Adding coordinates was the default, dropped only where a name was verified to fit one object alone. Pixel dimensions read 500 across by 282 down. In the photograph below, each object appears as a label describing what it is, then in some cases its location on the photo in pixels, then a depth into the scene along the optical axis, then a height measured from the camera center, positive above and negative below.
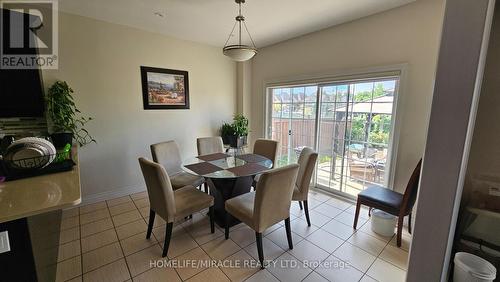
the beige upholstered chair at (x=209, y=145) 3.27 -0.48
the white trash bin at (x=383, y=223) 2.29 -1.15
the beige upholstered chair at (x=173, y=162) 2.67 -0.66
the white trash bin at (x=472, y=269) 1.37 -1.00
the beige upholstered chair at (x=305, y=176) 2.34 -0.67
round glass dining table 2.24 -0.61
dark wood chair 2.05 -0.85
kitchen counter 1.00 -0.53
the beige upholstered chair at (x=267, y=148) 3.20 -0.49
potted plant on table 4.09 -0.30
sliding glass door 2.69 -0.12
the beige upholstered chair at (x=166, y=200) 1.85 -0.86
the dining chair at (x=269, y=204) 1.74 -0.80
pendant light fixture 2.18 +0.71
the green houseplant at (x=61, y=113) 2.44 -0.01
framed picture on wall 3.30 +0.45
